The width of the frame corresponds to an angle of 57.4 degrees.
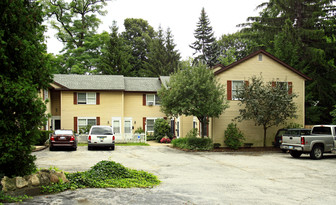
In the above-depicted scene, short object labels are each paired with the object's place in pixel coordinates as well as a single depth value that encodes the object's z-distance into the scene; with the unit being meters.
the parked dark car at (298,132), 18.08
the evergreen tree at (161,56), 54.00
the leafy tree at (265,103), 21.27
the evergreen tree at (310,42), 31.19
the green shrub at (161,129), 31.03
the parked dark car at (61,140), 20.50
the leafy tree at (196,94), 21.16
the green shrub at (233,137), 22.48
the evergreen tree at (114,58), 46.84
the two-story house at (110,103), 31.28
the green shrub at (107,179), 8.39
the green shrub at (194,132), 24.08
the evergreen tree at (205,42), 61.03
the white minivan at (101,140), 21.30
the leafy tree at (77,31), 45.34
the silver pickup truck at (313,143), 17.00
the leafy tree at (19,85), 7.27
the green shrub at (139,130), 32.89
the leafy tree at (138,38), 59.25
